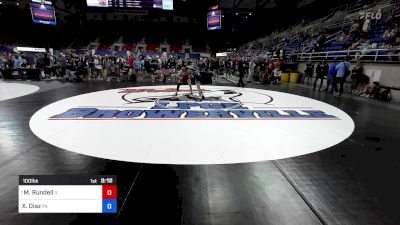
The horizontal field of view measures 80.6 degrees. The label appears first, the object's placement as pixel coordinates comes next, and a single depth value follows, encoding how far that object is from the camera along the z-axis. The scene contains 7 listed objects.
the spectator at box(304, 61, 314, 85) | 13.89
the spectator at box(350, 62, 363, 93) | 10.20
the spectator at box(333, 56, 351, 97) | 9.41
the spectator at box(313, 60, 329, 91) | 11.66
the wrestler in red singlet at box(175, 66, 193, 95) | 8.52
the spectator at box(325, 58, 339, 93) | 10.16
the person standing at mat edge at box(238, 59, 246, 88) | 11.46
